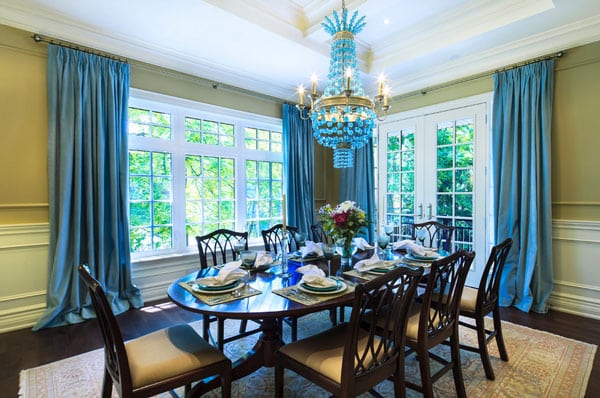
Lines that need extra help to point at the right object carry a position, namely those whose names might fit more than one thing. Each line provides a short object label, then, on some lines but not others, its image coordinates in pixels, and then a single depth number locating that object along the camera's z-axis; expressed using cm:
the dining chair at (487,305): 207
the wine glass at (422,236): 281
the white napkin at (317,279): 175
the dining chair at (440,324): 170
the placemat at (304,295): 160
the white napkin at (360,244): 281
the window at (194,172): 358
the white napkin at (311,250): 252
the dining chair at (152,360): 134
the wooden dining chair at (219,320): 220
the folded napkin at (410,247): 248
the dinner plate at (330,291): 168
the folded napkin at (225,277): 179
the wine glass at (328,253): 222
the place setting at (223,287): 164
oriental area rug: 195
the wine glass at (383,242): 256
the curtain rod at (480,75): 321
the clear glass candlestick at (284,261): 209
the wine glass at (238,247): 221
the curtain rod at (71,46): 287
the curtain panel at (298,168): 463
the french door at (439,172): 380
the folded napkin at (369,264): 207
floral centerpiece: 233
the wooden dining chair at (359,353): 136
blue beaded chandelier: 252
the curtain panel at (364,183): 484
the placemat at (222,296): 158
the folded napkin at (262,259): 223
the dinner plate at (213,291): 169
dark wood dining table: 147
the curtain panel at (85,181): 292
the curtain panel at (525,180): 321
